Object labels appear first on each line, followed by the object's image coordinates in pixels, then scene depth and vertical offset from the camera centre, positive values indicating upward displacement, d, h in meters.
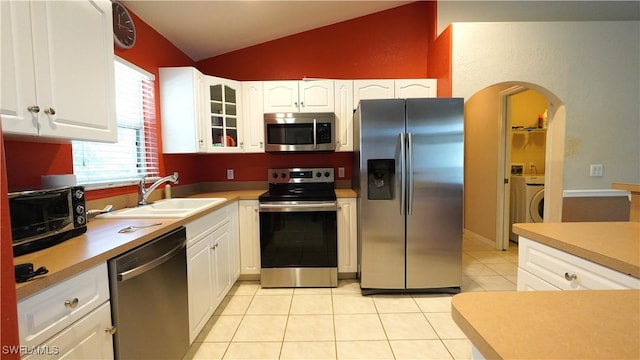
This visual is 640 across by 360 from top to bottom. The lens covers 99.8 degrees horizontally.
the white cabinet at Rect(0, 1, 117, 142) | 0.97 +0.43
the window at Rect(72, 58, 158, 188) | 1.75 +0.18
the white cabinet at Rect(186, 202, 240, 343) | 1.73 -0.71
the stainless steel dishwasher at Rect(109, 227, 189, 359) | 1.10 -0.61
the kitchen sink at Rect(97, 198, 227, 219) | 1.70 -0.29
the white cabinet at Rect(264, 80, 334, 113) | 2.87 +0.77
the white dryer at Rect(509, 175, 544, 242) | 3.59 -0.46
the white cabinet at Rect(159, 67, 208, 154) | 2.48 +0.56
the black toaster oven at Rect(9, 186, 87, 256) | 0.98 -0.19
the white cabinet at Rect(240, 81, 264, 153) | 2.90 +0.57
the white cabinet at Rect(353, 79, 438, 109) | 2.85 +0.83
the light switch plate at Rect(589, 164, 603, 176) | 2.45 -0.05
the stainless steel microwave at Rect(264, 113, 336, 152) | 2.78 +0.38
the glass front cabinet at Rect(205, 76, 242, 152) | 2.67 +0.57
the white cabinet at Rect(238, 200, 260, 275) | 2.67 -0.65
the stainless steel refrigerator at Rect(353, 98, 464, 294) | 2.33 -0.24
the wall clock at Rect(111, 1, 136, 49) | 1.89 +1.04
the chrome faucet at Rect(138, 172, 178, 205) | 2.07 -0.16
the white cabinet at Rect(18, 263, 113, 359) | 0.79 -0.49
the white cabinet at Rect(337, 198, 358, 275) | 2.66 -0.69
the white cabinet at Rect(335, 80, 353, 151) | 2.88 +0.57
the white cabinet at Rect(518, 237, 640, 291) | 0.91 -0.42
